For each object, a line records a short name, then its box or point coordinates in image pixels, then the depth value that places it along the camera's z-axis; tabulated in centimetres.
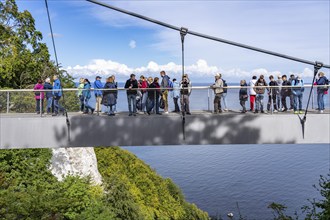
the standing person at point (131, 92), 1192
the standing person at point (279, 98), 1188
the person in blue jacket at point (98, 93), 1179
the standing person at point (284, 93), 1183
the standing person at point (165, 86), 1194
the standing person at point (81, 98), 1180
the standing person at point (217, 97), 1190
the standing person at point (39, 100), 1173
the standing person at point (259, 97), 1195
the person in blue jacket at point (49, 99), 1173
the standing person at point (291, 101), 1176
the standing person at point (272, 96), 1188
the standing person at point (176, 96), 1184
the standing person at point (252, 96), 1196
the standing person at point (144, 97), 1198
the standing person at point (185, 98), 1177
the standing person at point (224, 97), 1189
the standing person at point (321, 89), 1168
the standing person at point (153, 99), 1202
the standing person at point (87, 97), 1174
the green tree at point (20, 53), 2820
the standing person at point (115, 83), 1192
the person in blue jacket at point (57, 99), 1171
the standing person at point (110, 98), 1178
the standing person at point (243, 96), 1197
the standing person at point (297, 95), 1170
